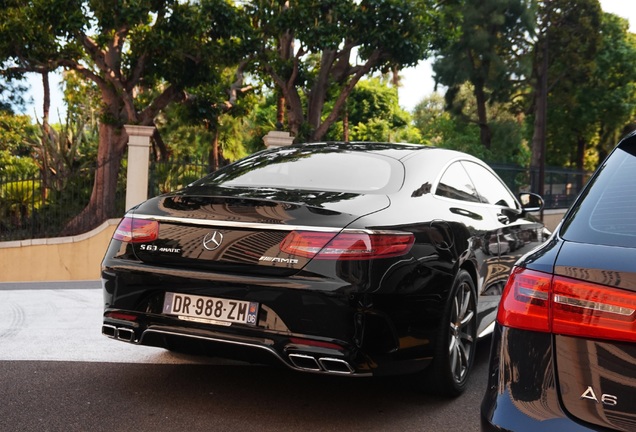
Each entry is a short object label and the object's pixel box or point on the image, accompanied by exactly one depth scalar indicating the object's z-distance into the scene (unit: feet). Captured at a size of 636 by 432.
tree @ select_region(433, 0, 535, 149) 128.77
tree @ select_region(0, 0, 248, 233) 53.47
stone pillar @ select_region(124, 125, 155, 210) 47.39
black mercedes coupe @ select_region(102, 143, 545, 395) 12.44
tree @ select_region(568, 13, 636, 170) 138.21
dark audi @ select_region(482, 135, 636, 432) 7.12
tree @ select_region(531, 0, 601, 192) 130.31
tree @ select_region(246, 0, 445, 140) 58.18
